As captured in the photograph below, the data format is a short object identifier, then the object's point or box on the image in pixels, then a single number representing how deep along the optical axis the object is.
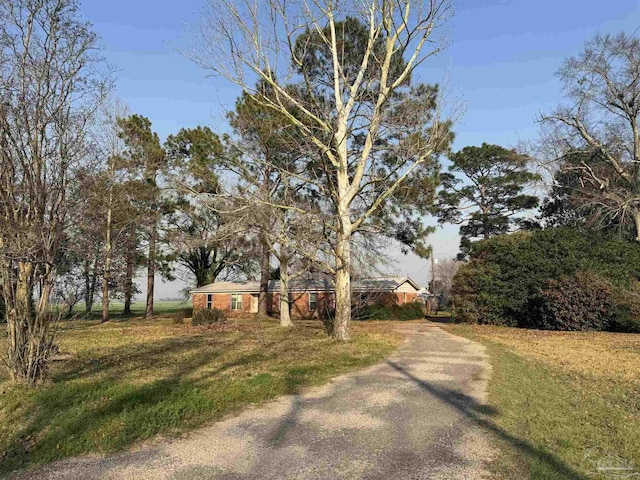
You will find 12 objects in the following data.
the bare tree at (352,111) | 14.52
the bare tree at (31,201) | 7.05
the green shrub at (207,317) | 25.33
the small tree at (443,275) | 63.97
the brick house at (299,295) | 32.97
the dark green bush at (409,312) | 31.41
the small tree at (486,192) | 40.59
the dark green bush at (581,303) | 20.22
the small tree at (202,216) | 18.48
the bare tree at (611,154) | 23.91
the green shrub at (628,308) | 19.39
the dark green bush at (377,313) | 30.77
